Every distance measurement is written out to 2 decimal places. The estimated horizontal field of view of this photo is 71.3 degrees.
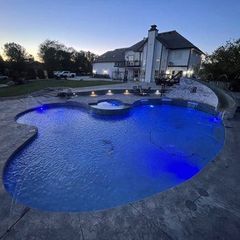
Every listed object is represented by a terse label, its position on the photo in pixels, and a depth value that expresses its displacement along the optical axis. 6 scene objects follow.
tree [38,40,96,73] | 47.44
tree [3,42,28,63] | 49.58
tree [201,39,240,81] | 18.09
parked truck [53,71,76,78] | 35.89
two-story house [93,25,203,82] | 26.92
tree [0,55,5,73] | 31.81
